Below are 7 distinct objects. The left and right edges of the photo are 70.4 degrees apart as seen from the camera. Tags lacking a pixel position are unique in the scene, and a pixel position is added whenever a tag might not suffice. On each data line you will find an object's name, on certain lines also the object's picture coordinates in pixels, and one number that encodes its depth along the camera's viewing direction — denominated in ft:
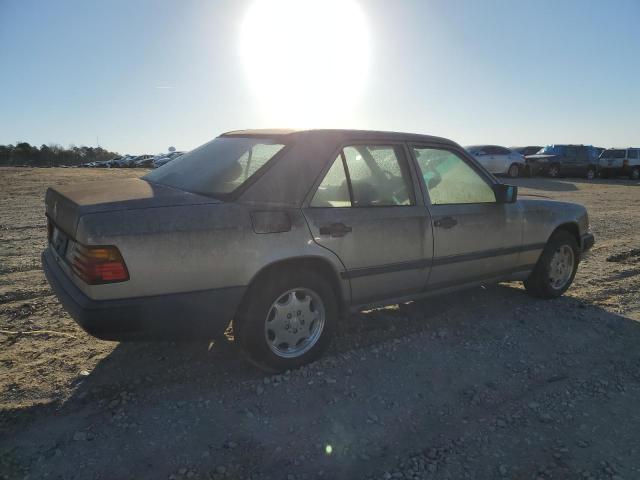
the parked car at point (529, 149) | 100.39
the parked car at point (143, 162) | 151.74
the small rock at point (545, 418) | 8.30
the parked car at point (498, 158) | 70.08
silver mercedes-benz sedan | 7.84
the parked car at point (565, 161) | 72.95
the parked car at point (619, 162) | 75.00
